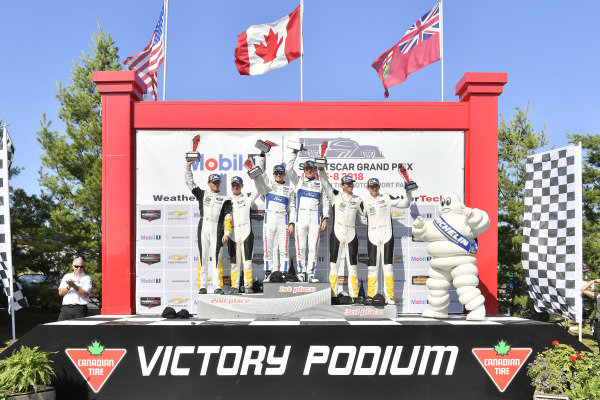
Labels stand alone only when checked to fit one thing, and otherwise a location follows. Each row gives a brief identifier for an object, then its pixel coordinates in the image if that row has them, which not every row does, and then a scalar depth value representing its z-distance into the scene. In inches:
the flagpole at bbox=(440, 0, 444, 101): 293.9
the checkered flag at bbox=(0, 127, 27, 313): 243.4
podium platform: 188.9
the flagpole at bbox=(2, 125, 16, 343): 242.4
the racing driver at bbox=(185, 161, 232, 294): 248.1
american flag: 312.5
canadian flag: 302.5
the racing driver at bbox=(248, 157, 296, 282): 244.8
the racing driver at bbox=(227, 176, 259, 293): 246.8
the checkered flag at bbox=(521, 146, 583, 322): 236.1
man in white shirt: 234.7
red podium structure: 268.1
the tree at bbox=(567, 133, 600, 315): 472.4
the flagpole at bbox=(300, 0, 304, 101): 296.1
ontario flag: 297.7
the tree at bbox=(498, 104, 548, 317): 514.6
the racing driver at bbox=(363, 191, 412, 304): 243.0
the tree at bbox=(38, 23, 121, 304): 568.7
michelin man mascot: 220.1
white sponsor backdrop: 268.2
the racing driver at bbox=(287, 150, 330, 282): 243.9
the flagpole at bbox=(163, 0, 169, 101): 302.4
